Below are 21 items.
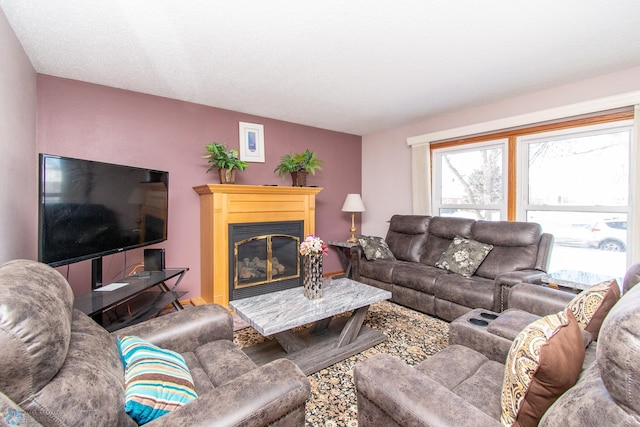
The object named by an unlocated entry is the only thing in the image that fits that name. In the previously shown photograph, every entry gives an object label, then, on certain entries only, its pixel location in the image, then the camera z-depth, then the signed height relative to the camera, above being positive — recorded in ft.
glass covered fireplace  11.04 -1.87
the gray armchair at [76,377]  2.27 -1.55
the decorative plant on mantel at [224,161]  10.49 +1.84
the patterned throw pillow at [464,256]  10.05 -1.61
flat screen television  5.61 +0.07
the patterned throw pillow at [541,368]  2.81 -1.54
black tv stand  6.12 -1.94
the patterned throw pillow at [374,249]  12.23 -1.59
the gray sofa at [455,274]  8.81 -1.96
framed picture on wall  12.42 +3.00
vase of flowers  7.52 -1.47
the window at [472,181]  11.84 +1.33
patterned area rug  5.41 -3.63
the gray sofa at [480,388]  2.14 -2.05
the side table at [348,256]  12.46 -2.20
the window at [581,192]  9.16 +0.65
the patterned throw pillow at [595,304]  4.24 -1.39
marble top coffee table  6.40 -2.73
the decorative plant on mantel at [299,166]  12.62 +1.97
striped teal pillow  3.07 -1.99
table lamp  14.71 +0.32
